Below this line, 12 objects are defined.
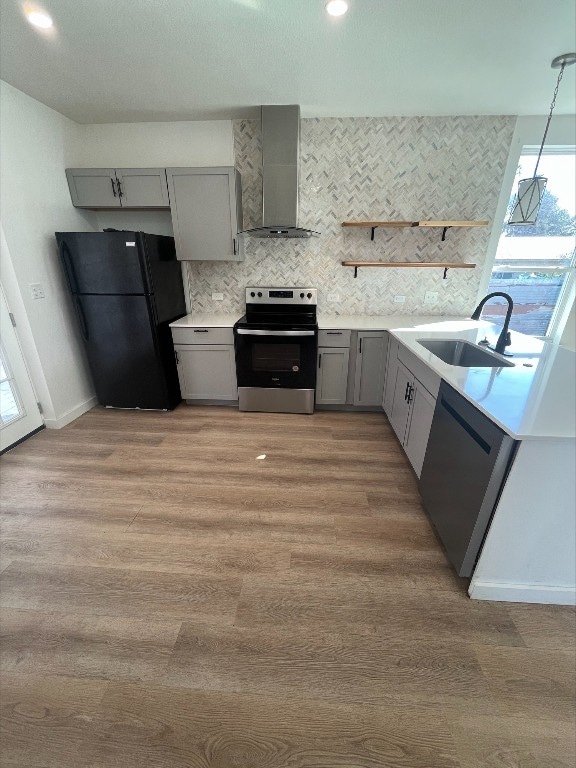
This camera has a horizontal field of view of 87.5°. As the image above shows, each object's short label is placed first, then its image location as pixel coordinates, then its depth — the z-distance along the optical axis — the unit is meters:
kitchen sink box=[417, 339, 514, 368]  2.15
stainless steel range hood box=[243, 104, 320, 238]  2.57
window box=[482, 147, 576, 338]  2.82
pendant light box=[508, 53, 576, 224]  1.85
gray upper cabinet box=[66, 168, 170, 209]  2.74
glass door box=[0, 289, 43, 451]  2.46
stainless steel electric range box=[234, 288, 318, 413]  2.79
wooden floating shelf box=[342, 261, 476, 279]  2.89
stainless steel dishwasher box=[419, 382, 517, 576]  1.22
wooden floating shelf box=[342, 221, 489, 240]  2.64
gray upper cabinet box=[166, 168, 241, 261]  2.69
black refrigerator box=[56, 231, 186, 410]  2.59
